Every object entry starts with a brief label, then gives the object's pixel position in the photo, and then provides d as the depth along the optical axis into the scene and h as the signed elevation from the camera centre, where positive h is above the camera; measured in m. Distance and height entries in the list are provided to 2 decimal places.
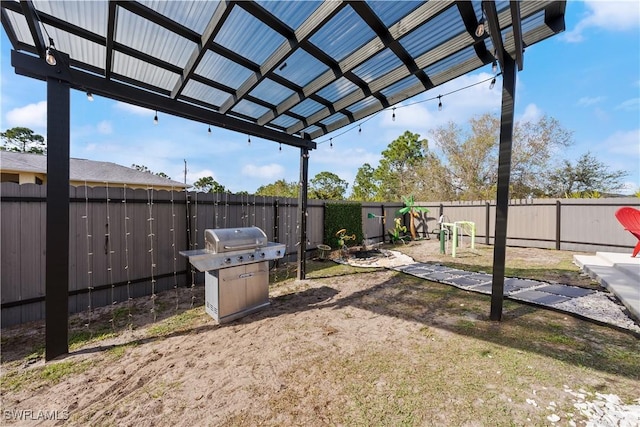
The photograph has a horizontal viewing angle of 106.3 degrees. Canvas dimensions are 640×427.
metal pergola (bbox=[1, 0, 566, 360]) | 2.12 +1.70
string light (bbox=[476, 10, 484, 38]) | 2.21 +1.70
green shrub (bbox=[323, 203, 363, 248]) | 7.81 -0.40
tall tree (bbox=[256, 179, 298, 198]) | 25.13 +2.22
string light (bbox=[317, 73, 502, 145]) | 3.05 +1.60
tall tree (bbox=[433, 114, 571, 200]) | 13.95 +3.70
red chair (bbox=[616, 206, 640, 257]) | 5.18 -0.13
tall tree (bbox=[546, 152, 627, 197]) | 14.81 +2.20
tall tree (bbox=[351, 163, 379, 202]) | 26.14 +2.94
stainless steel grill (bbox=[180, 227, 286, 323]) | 3.06 -0.85
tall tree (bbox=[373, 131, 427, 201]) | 22.12 +4.54
